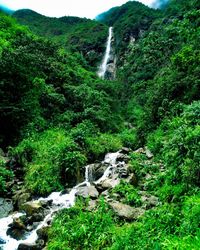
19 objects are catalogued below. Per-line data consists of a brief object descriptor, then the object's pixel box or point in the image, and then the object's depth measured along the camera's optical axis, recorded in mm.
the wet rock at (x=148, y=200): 10102
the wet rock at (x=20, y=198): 13180
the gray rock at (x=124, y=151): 18966
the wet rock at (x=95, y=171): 15817
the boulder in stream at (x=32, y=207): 11719
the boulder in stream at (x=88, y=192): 11616
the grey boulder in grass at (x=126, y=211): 9453
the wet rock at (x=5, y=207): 12683
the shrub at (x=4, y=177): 14312
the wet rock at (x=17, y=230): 10586
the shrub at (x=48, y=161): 14453
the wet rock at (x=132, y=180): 12245
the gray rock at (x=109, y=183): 12456
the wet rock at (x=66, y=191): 13745
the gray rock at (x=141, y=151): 16438
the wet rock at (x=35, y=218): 11273
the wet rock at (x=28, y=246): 9547
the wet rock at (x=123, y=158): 16294
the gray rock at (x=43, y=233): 10023
